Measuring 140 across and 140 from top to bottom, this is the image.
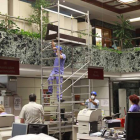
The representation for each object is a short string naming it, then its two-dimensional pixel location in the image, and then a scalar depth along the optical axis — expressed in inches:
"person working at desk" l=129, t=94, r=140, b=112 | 237.5
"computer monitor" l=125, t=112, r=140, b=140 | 148.2
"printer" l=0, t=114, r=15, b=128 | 194.9
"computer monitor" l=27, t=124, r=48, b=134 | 143.5
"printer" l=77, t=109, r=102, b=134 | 255.6
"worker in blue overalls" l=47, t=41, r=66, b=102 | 294.5
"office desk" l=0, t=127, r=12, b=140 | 175.5
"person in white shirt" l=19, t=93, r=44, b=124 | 237.3
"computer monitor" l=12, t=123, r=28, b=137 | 150.2
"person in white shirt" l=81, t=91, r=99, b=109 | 328.5
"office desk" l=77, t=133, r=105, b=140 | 196.6
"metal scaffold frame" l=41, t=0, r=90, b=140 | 285.4
